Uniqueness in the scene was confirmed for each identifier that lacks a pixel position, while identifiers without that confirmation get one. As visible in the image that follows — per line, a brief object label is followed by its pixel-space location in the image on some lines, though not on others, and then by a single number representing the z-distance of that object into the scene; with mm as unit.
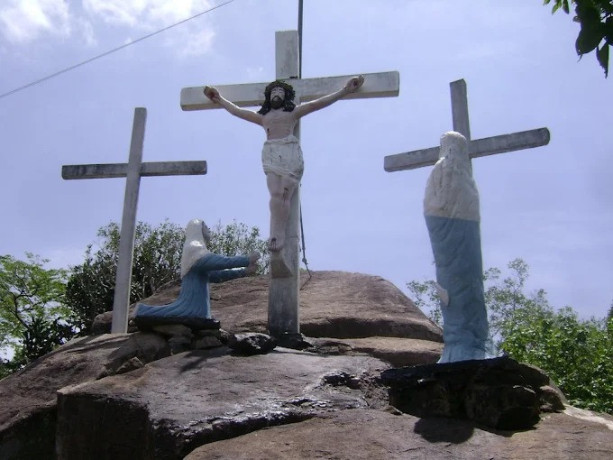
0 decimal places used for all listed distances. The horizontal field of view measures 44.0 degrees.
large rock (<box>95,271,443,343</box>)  8625
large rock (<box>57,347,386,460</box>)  5293
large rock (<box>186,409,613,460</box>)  4391
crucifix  8070
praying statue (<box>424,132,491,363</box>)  5562
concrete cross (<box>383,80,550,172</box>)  8531
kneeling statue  7430
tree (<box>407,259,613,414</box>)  10039
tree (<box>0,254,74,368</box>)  22188
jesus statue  8109
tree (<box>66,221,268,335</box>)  17219
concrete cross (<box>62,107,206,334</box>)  9469
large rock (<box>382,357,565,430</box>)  4895
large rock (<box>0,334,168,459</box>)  6832
